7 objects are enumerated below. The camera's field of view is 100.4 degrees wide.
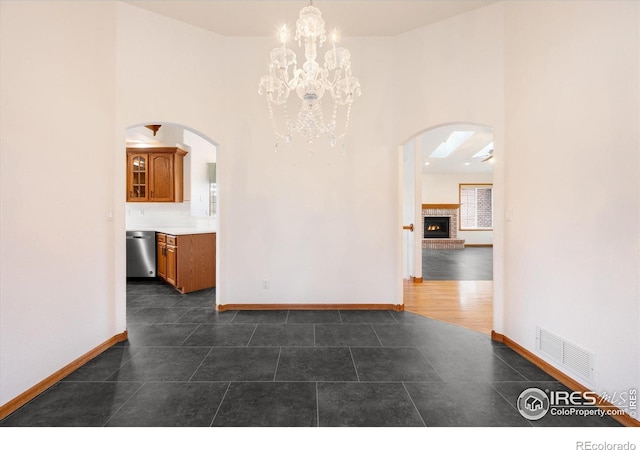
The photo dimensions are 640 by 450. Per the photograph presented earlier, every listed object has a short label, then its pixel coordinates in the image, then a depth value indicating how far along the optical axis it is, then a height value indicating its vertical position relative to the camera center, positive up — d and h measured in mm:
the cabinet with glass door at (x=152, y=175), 4930 +905
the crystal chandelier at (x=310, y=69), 2033 +1217
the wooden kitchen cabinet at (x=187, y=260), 4016 -583
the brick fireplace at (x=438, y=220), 10602 +117
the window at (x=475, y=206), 10891 +687
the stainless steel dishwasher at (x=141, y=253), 4504 -504
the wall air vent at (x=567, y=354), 1781 -957
